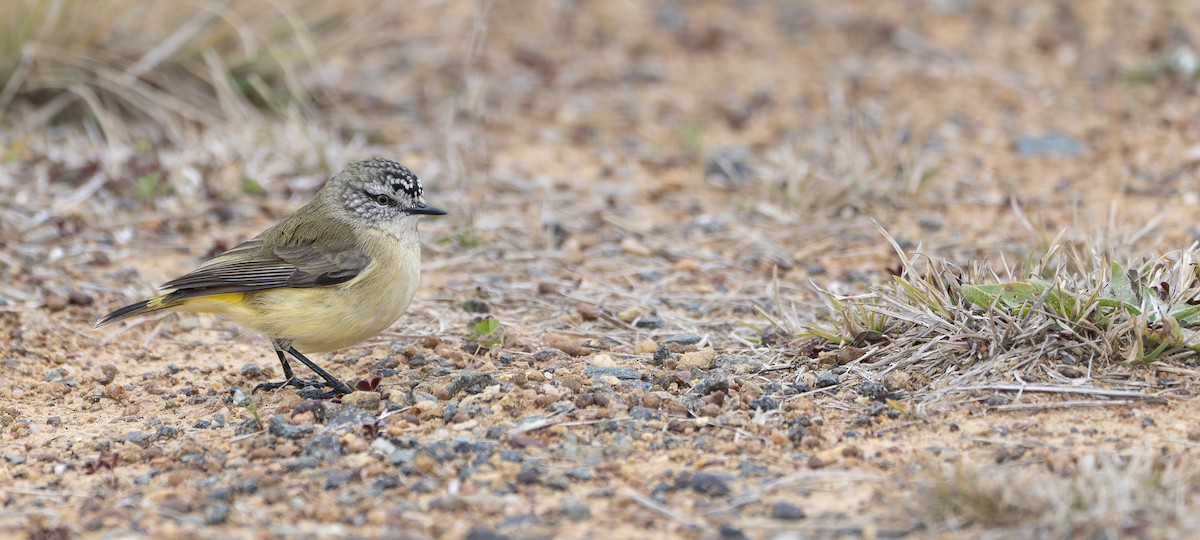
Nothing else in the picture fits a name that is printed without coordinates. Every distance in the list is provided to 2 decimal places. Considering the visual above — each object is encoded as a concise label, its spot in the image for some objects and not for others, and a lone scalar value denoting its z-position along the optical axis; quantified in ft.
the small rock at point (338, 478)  27.89
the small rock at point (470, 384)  33.30
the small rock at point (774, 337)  36.27
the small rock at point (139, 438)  31.55
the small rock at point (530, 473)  27.68
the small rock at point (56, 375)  37.32
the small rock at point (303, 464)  28.89
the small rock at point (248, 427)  31.63
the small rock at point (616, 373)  34.14
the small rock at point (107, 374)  37.42
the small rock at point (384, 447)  29.40
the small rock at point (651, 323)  39.63
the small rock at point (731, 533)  24.62
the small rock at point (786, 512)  25.21
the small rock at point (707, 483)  26.73
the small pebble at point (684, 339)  37.68
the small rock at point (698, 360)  34.53
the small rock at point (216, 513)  26.18
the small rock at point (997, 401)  30.17
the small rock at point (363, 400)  33.01
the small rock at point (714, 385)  32.35
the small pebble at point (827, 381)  32.35
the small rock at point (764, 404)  31.24
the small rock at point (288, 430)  30.83
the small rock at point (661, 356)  35.50
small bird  34.94
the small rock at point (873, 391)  31.35
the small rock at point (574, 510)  25.89
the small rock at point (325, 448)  29.37
